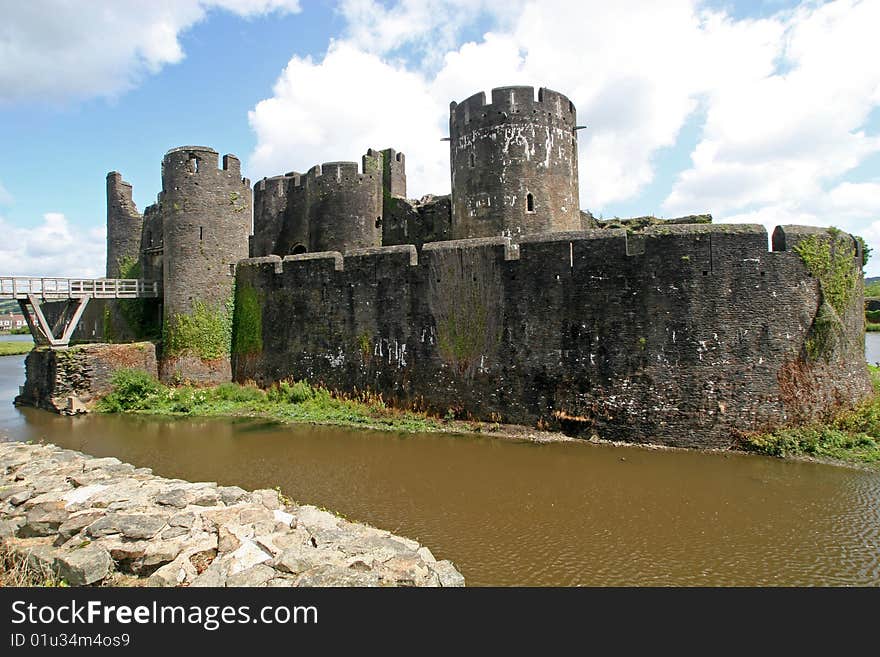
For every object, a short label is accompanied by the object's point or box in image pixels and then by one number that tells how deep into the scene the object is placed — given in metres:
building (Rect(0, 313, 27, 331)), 98.53
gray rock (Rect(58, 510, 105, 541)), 5.45
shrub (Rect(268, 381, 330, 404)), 13.93
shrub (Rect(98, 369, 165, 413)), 14.63
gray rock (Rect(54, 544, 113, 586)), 4.54
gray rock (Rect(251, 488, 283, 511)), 6.64
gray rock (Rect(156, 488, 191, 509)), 6.29
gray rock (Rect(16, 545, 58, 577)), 4.73
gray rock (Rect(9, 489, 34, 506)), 6.48
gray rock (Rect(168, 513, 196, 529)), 5.66
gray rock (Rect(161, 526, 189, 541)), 5.35
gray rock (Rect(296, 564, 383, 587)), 4.53
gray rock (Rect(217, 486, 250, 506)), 6.61
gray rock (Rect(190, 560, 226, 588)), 4.54
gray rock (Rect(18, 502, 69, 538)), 5.62
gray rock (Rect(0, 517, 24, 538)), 5.63
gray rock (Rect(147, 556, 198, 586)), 4.59
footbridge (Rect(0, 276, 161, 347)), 15.62
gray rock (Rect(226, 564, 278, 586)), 4.52
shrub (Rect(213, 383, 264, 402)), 14.59
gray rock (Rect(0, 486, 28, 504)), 6.70
